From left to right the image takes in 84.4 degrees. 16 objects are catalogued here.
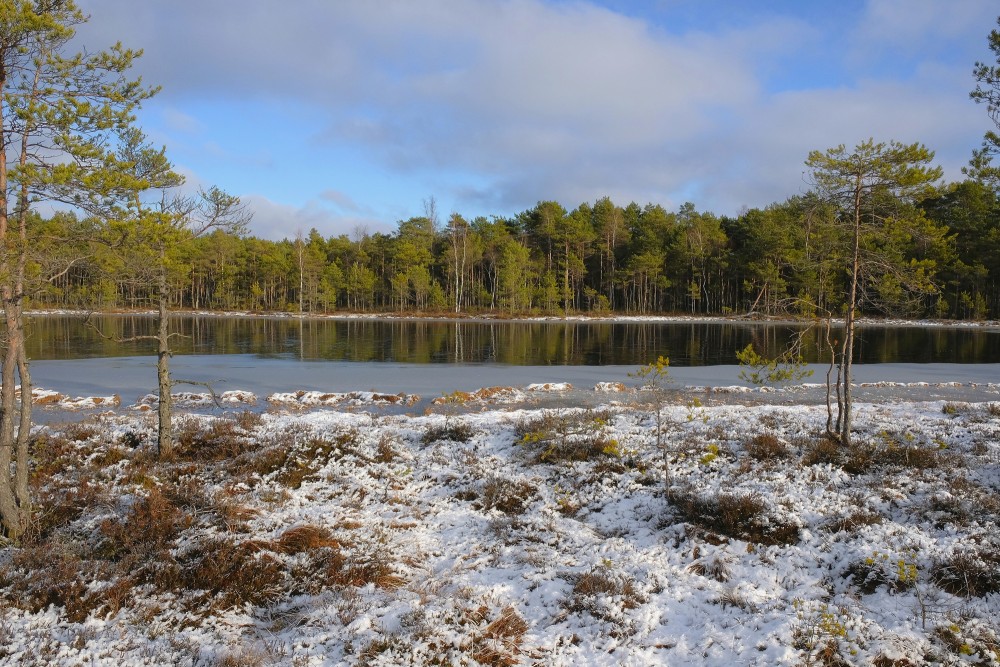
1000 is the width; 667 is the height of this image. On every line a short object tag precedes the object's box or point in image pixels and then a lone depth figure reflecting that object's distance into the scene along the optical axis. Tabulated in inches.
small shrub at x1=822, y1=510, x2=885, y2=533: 262.4
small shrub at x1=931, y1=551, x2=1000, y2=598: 211.6
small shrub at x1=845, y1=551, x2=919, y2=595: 216.7
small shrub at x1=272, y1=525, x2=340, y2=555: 256.5
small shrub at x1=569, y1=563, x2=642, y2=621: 209.6
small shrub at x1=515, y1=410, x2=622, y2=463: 378.3
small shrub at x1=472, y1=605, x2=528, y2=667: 181.9
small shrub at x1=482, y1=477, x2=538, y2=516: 311.7
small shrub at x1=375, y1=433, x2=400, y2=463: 389.7
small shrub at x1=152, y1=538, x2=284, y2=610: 219.1
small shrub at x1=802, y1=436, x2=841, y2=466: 348.2
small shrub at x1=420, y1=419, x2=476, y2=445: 439.2
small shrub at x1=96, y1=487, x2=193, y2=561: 250.2
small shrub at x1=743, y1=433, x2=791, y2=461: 364.5
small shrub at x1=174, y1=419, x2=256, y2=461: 389.7
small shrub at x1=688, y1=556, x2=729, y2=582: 232.8
